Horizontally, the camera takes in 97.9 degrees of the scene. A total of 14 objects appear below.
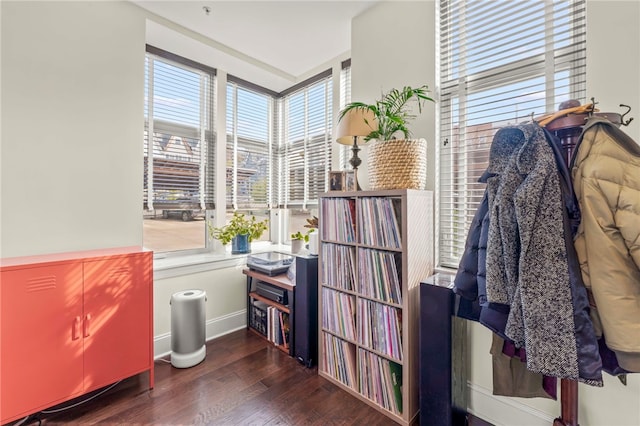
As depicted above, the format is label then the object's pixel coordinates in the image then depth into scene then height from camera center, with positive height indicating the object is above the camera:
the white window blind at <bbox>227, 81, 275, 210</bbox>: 3.04 +0.76
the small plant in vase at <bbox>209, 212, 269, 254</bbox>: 2.84 -0.22
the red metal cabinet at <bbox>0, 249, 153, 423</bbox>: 1.44 -0.65
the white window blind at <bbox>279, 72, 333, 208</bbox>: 2.92 +0.79
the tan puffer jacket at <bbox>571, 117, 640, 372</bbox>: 0.77 -0.06
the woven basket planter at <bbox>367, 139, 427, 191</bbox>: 1.59 +0.28
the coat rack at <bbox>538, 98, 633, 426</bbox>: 0.96 +0.26
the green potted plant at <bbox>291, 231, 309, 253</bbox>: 2.78 -0.29
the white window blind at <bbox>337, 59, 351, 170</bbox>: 2.62 +1.22
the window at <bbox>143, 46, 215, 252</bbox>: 2.48 +0.57
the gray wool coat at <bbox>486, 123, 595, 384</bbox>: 0.83 -0.15
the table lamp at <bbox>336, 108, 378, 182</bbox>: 1.79 +0.58
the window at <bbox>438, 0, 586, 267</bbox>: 1.42 +0.77
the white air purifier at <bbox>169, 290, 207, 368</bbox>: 2.08 -0.88
